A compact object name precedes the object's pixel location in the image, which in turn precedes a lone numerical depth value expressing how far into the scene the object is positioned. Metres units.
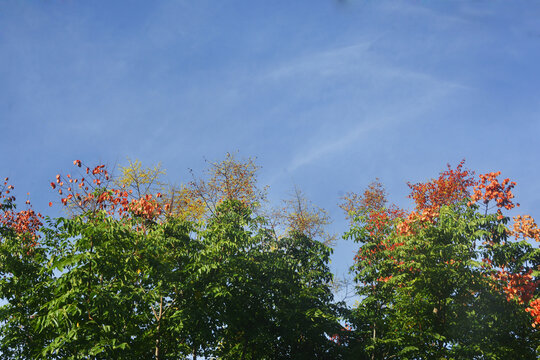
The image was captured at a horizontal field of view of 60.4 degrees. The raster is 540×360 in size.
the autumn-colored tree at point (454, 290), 15.22
